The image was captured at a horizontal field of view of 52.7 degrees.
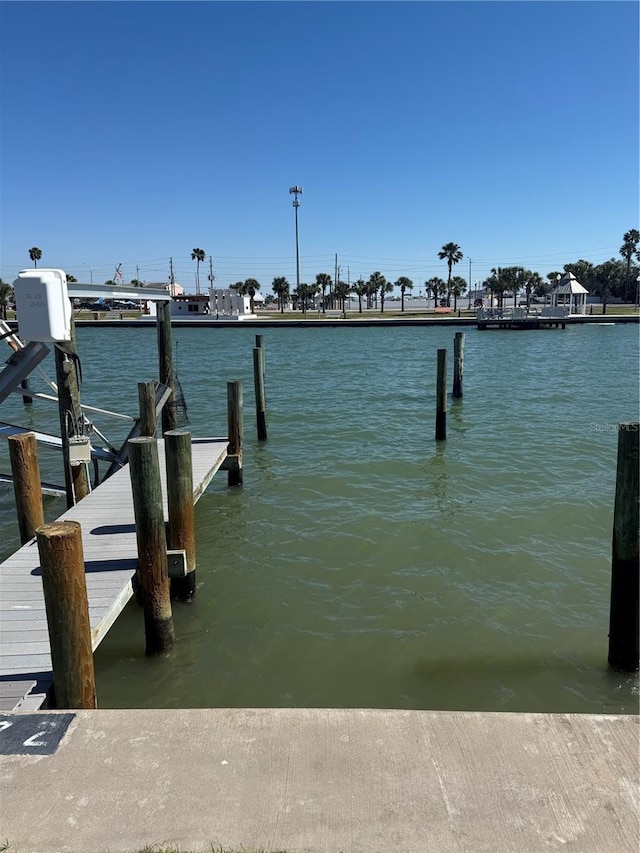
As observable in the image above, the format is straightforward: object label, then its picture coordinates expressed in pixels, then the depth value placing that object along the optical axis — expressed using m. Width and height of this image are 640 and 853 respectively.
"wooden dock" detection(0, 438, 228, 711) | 4.52
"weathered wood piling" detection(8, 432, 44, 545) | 7.38
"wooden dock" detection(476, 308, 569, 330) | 64.19
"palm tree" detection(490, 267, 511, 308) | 106.81
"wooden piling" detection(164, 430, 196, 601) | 6.74
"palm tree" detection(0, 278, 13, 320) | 100.26
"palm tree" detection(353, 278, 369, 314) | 116.12
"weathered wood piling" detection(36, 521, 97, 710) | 4.24
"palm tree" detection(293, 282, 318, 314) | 105.75
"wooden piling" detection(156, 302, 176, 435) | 11.81
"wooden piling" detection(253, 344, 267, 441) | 16.08
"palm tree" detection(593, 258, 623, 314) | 100.38
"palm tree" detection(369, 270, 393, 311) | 118.62
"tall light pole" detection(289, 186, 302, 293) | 108.04
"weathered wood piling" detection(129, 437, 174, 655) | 5.73
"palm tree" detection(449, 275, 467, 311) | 112.50
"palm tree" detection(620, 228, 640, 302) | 110.81
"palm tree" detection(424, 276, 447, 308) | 121.19
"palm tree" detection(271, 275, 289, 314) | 118.44
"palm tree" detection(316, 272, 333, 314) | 118.06
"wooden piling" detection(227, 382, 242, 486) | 11.73
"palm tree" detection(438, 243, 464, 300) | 109.88
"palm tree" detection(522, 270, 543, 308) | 105.88
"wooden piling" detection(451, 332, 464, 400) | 22.44
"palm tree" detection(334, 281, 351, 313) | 112.71
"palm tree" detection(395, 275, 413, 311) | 121.12
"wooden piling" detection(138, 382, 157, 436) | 9.66
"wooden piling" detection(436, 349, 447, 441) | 15.86
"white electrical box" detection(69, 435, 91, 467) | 8.62
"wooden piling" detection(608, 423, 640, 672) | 5.71
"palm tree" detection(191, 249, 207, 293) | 135.12
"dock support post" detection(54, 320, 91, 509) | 8.41
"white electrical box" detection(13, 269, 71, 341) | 7.02
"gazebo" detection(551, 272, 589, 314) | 72.44
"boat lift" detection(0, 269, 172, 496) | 7.07
